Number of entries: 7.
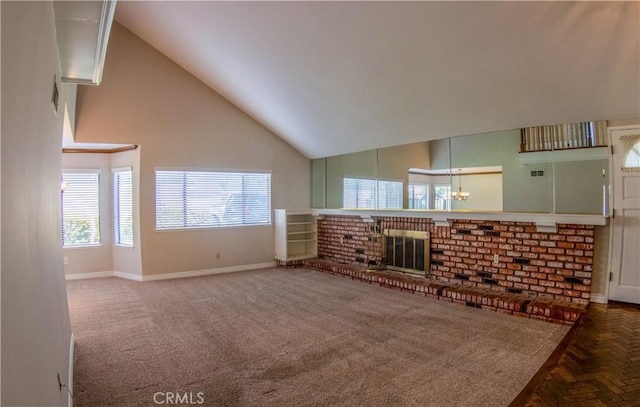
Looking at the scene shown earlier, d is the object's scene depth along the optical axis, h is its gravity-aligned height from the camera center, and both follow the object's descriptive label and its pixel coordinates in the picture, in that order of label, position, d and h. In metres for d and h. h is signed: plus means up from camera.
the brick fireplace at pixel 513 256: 4.40 -0.83
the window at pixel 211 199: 6.59 -0.03
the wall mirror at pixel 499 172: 4.30 +0.34
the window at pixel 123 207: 6.55 -0.16
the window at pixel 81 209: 6.55 -0.20
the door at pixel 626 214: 4.16 -0.22
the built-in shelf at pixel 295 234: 7.55 -0.82
